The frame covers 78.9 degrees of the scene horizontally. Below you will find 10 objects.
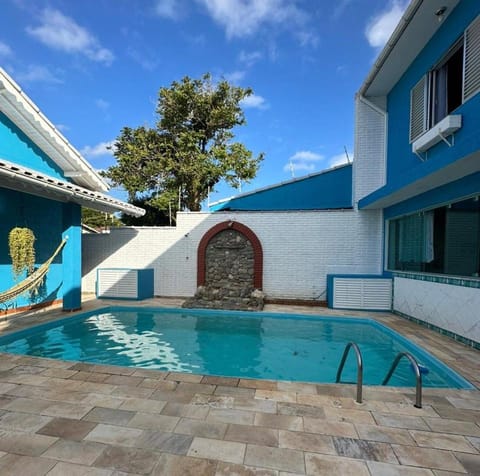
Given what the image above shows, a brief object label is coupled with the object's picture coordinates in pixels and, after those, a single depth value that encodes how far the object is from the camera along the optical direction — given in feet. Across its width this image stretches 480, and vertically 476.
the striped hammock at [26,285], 22.45
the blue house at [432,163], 18.89
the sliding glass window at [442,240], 19.61
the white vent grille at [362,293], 30.71
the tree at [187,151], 55.11
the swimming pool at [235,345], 17.33
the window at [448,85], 18.66
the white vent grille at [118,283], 35.29
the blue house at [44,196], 24.75
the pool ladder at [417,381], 11.08
